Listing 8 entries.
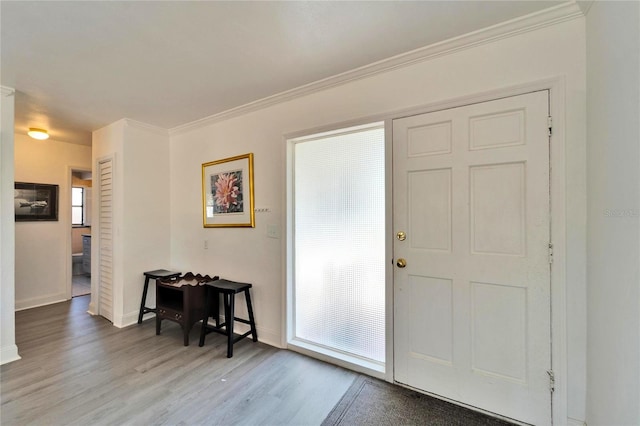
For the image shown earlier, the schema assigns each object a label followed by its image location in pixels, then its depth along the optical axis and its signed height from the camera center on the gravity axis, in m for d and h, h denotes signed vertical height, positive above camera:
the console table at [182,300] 2.74 -0.92
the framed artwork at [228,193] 2.90 +0.23
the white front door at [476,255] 1.62 -0.28
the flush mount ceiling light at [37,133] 3.36 +0.99
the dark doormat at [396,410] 1.70 -1.28
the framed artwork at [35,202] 3.82 +0.17
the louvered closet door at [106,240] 3.40 -0.34
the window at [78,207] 6.82 +0.16
